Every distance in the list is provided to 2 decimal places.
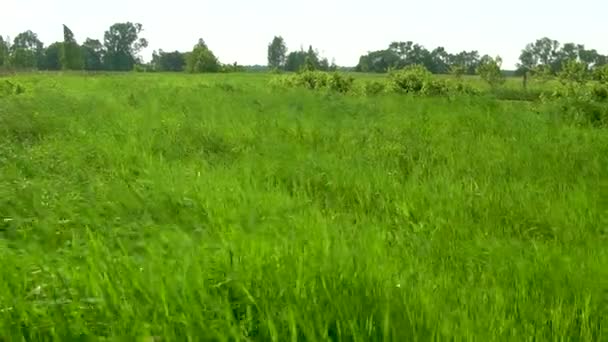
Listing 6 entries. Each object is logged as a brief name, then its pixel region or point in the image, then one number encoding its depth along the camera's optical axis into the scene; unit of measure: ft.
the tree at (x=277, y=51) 339.16
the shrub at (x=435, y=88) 60.77
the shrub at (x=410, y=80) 65.12
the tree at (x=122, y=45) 312.71
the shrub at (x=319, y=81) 74.29
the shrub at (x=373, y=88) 65.37
